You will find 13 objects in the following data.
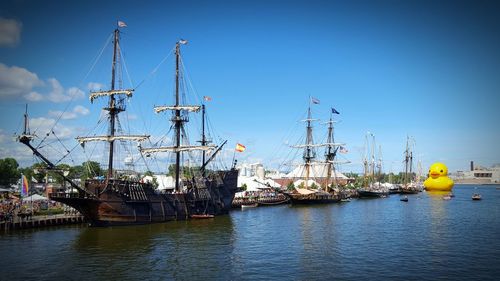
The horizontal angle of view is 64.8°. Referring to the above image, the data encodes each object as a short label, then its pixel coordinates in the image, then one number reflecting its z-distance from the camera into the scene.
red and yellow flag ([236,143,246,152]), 68.50
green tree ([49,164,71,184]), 116.12
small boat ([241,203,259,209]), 79.55
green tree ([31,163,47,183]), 107.28
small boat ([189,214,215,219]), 55.22
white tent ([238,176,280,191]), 101.00
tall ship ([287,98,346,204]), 85.06
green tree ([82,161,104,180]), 118.21
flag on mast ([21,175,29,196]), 48.38
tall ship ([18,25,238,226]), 44.78
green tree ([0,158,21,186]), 94.64
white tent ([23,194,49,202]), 50.41
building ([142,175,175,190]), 84.38
